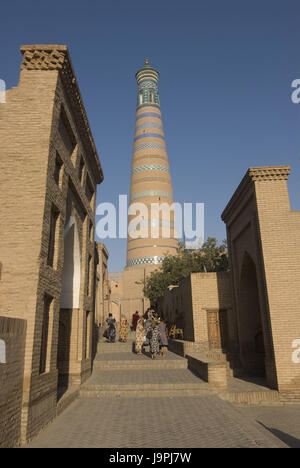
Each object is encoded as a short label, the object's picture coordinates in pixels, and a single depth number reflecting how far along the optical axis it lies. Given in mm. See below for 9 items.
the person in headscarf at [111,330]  15344
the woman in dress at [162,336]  11234
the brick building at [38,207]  4996
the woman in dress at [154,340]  10790
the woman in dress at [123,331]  15909
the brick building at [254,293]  8336
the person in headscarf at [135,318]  17562
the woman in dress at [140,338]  11795
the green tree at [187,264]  21188
